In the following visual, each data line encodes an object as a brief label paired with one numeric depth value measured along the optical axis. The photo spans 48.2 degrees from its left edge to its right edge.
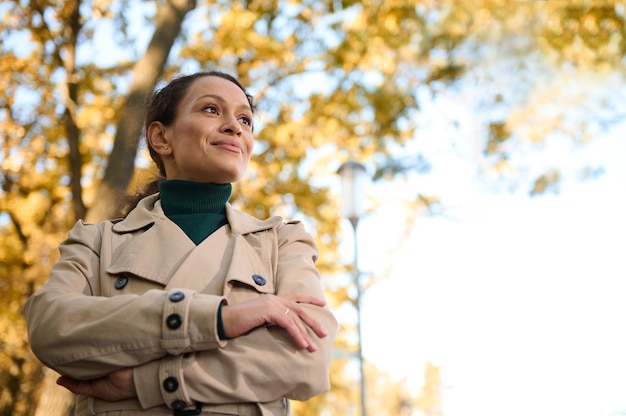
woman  1.88
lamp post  9.51
